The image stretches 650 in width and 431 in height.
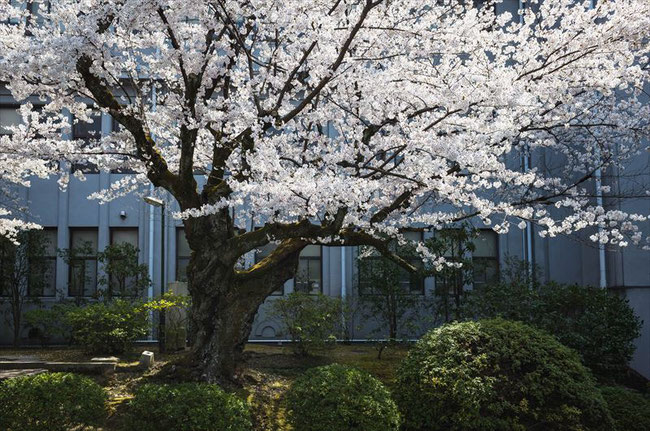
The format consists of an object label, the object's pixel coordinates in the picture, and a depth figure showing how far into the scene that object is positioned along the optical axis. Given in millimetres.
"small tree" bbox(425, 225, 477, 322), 15594
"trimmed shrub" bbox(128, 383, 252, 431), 7324
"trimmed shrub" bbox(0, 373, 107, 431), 7762
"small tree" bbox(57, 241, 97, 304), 18250
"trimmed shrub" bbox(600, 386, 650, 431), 8797
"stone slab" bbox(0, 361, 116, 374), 10484
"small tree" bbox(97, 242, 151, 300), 17469
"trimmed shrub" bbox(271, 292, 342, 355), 13688
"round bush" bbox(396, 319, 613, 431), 7887
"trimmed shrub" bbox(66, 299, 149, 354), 12859
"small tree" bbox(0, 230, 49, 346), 17734
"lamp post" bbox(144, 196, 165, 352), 13291
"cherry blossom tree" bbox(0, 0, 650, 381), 8383
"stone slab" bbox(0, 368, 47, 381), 10070
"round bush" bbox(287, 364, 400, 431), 7441
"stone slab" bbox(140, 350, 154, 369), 11430
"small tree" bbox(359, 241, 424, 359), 16562
